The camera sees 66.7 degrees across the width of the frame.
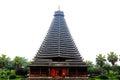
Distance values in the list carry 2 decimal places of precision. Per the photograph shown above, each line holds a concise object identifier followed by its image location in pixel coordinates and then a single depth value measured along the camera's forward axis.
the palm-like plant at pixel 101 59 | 33.97
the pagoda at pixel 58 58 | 26.49
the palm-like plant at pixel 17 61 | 34.44
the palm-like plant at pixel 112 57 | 33.42
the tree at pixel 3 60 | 33.78
